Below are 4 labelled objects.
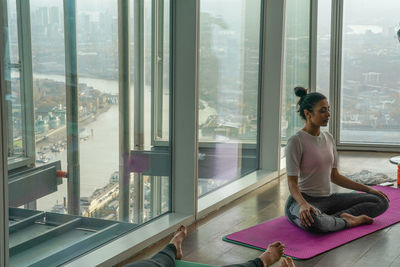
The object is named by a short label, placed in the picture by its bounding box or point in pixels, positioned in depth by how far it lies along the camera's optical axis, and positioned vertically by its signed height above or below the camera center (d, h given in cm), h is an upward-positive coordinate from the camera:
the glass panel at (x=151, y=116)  340 -34
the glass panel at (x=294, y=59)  564 +2
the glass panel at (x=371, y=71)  685 -13
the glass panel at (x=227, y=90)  418 -24
